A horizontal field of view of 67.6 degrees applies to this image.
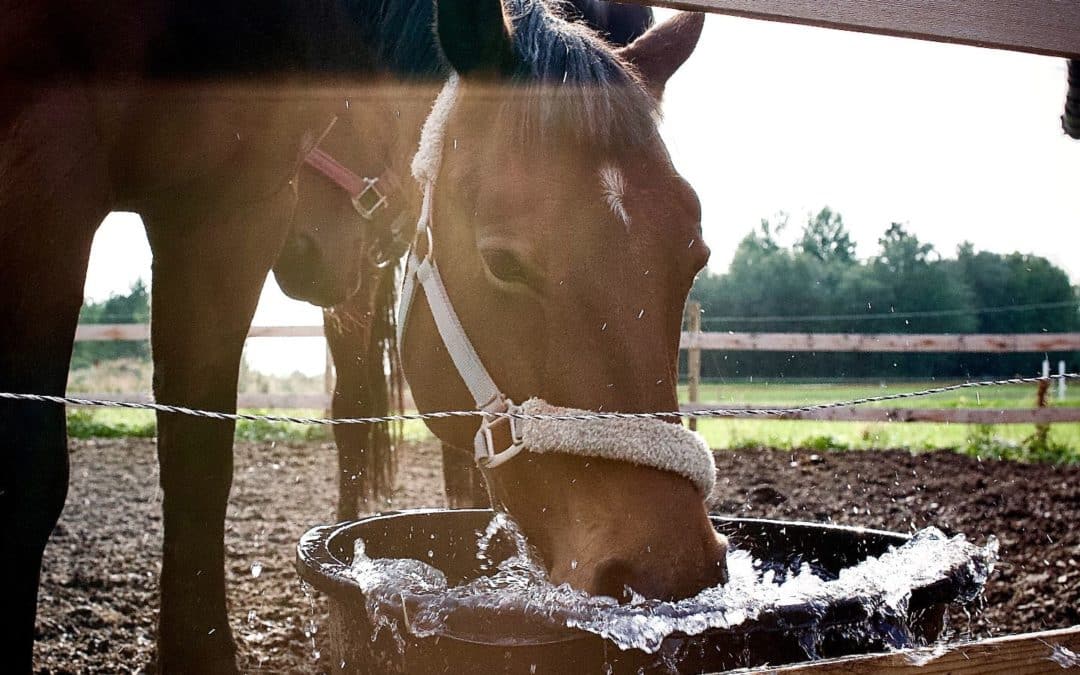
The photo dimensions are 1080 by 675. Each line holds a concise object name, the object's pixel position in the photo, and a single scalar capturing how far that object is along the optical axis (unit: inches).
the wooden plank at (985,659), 41.6
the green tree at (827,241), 1248.8
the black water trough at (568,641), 46.3
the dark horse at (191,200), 59.6
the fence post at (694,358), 374.9
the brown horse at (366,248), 93.0
